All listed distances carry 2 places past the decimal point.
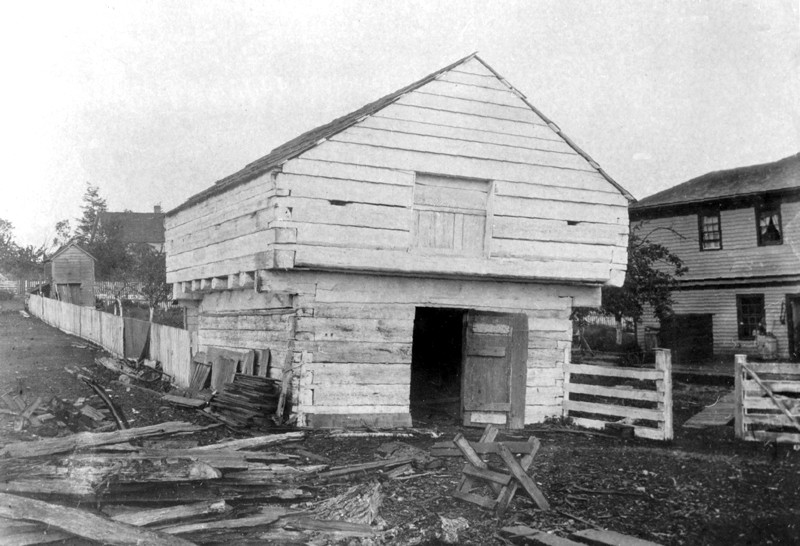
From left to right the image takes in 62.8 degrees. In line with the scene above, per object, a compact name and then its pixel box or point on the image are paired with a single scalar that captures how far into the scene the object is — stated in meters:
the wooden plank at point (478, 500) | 7.31
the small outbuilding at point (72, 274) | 41.94
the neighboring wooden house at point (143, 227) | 65.75
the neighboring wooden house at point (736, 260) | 24.89
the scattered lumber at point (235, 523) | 6.22
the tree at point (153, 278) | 33.16
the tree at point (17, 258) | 52.44
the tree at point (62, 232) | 64.44
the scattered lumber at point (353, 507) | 6.75
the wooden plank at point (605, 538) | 6.09
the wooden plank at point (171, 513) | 6.29
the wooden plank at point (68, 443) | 7.75
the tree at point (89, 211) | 69.31
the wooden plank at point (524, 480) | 7.29
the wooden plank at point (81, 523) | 5.83
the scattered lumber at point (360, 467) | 8.05
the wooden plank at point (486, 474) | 7.64
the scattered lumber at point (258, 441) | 8.76
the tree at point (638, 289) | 21.81
